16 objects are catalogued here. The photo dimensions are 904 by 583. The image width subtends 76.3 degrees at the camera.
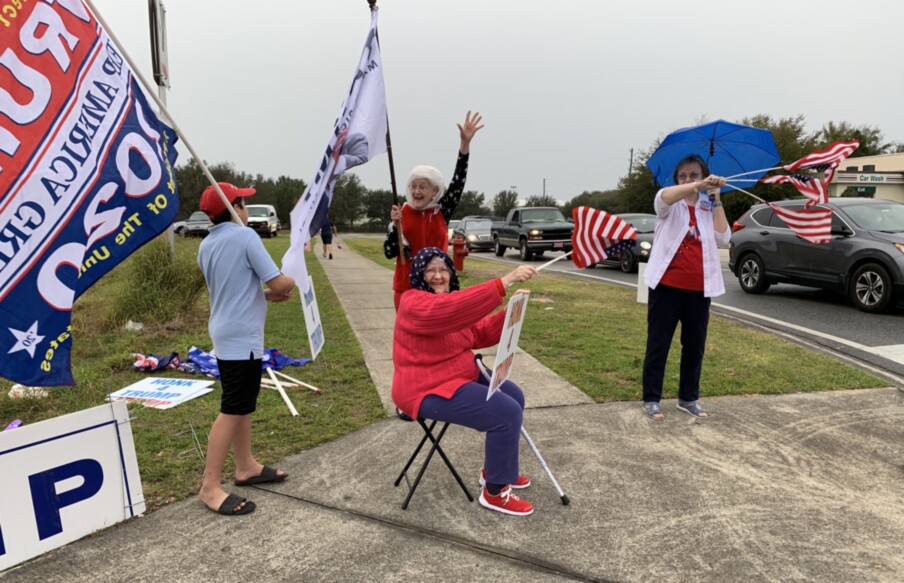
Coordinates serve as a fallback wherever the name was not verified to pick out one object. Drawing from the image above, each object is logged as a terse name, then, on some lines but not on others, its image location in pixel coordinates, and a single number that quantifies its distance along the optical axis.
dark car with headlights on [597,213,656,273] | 14.82
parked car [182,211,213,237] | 31.45
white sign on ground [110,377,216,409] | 4.57
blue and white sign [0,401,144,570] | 2.53
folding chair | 3.02
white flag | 2.98
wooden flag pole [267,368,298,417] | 4.31
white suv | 31.55
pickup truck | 20.22
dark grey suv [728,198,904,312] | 8.37
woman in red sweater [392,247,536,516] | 2.78
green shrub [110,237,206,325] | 7.43
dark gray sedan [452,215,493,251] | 26.53
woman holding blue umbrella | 4.15
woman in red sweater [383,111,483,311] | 3.77
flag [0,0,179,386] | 2.29
